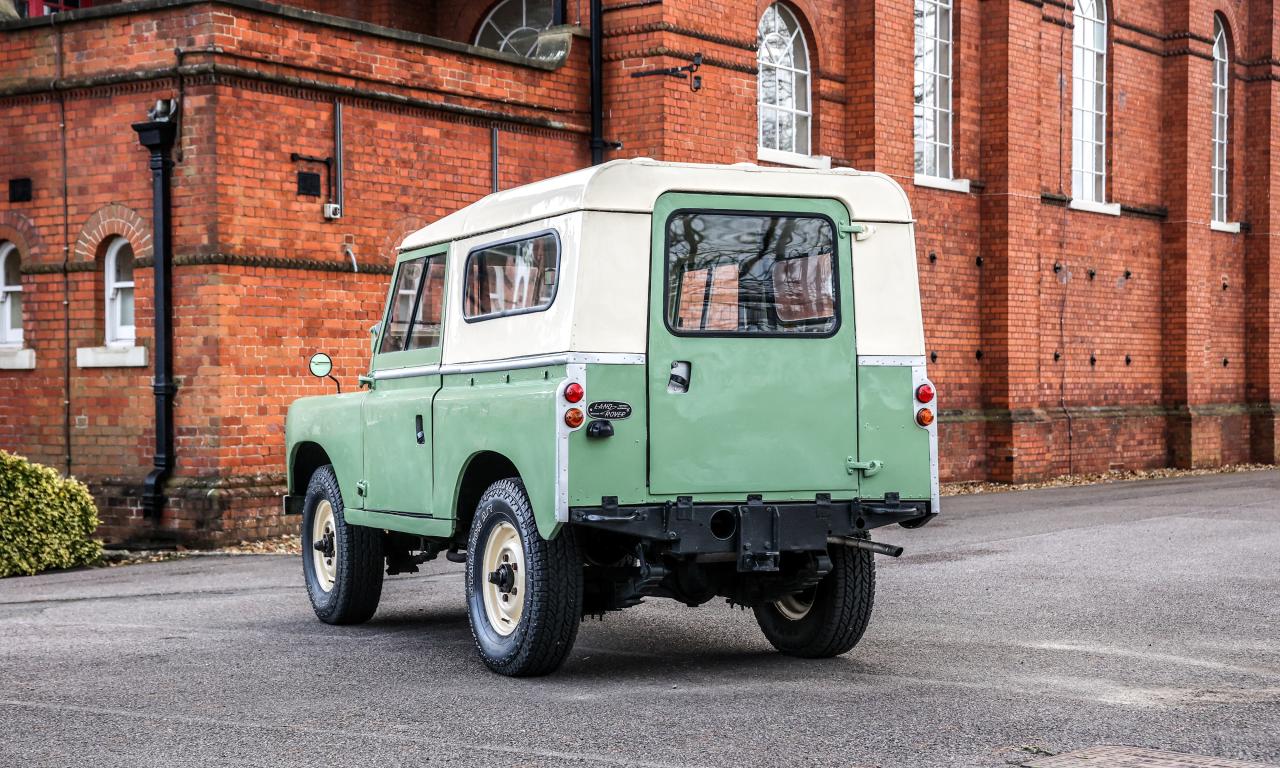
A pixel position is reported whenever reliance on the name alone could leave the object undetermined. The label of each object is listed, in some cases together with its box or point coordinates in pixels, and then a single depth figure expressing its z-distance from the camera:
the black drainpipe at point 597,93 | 17.89
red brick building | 14.77
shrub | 12.96
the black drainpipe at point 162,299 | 14.66
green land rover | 7.47
